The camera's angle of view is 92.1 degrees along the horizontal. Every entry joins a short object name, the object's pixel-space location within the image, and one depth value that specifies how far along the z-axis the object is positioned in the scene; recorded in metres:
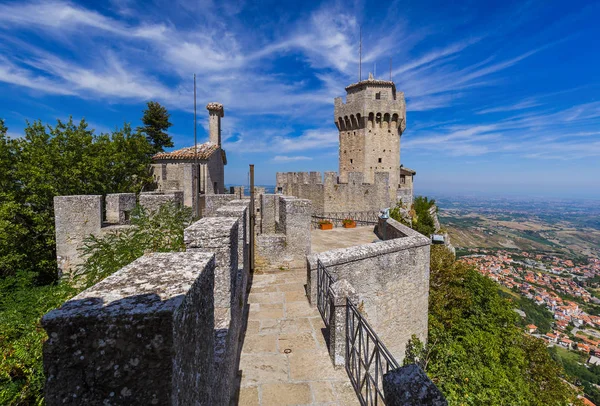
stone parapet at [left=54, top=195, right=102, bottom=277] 8.38
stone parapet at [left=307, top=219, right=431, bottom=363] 6.10
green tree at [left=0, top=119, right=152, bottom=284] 12.35
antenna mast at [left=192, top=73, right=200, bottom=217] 10.29
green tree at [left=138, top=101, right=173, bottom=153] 28.31
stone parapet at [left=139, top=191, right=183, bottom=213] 7.25
